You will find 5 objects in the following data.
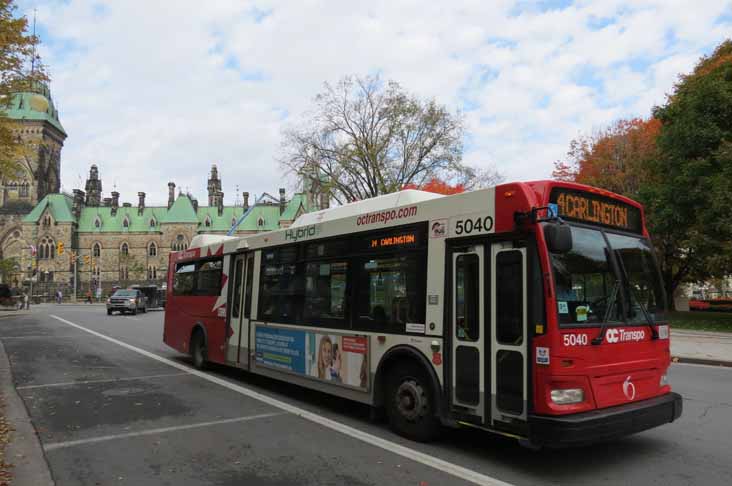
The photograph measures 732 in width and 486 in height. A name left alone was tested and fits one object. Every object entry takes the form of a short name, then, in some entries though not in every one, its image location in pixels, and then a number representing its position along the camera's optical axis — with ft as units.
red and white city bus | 16.38
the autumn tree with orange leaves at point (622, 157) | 112.47
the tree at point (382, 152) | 124.47
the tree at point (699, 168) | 73.72
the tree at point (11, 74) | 38.06
